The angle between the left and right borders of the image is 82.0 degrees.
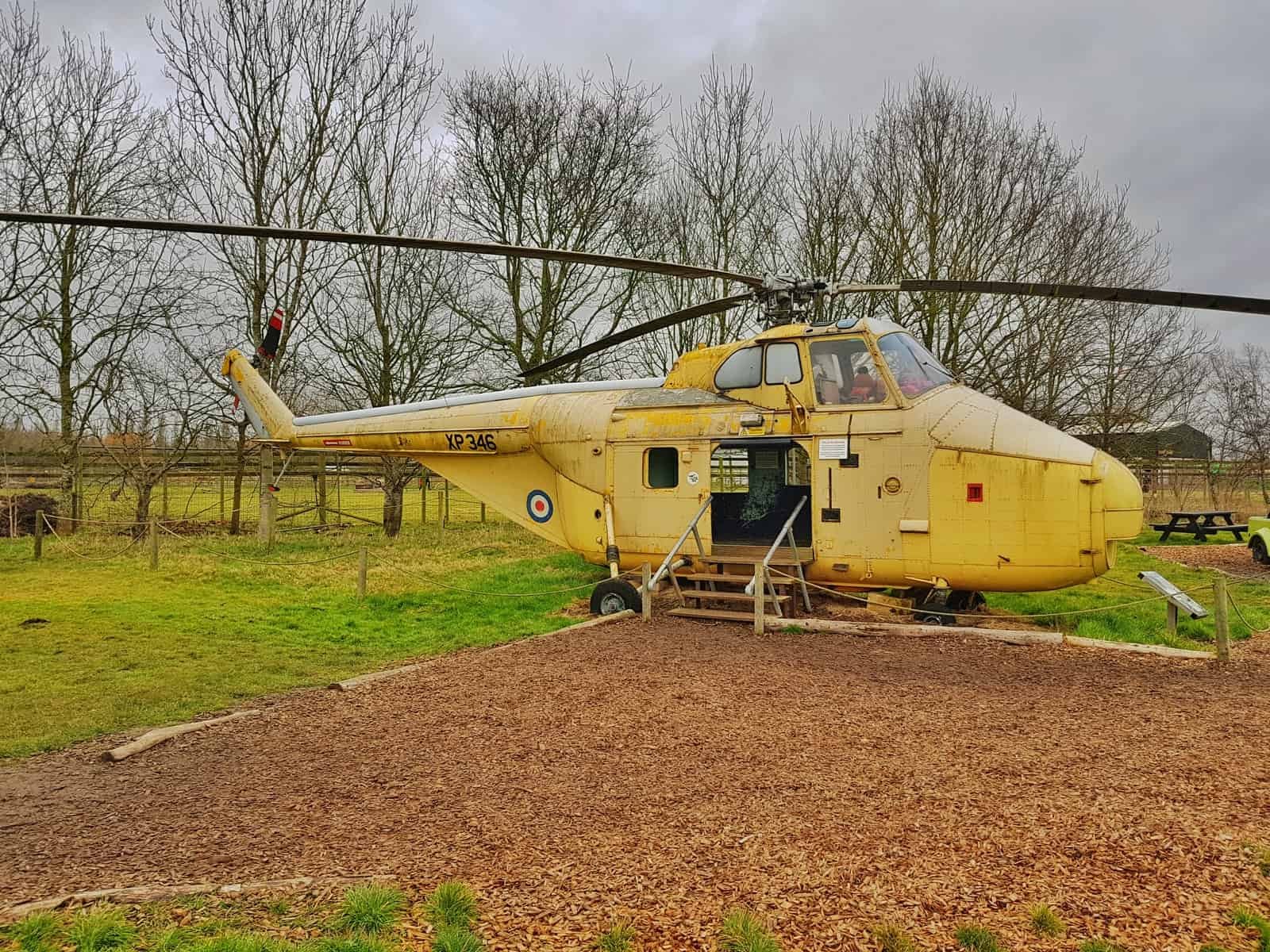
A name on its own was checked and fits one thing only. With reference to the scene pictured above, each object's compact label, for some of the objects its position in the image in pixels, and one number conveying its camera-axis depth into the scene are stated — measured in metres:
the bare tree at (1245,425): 26.02
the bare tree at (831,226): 19.08
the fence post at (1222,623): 6.59
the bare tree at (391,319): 20.20
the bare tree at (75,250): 18.27
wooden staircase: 8.72
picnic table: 17.61
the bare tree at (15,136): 17.67
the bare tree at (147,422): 18.73
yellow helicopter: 7.62
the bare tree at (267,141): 18.66
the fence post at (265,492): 18.39
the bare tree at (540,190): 21.23
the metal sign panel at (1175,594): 7.13
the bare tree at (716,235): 21.00
